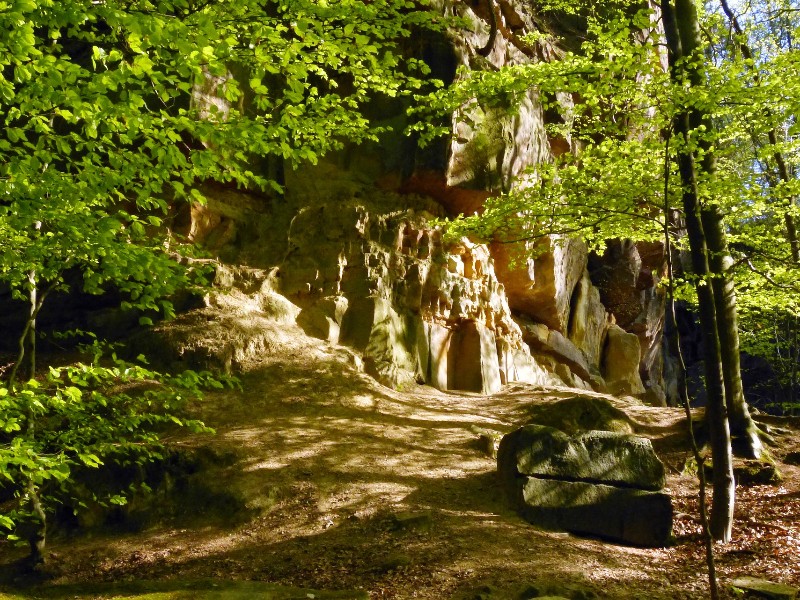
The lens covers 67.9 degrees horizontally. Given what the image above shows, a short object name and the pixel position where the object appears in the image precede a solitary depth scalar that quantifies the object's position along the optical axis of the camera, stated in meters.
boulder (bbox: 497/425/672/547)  7.90
